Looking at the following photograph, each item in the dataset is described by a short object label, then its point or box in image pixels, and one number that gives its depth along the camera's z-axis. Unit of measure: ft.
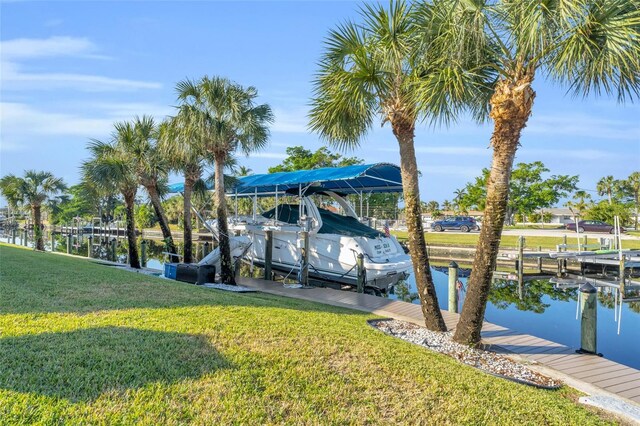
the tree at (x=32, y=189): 87.76
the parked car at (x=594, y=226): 123.65
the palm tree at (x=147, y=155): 53.67
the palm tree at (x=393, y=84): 22.13
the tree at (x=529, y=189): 150.10
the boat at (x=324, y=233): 46.03
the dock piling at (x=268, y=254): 48.98
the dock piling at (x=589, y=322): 21.88
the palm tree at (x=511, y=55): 16.94
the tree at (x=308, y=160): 122.83
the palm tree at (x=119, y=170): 51.62
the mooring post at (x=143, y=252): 65.05
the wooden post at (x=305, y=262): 44.98
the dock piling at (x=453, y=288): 31.63
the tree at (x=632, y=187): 200.64
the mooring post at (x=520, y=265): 56.49
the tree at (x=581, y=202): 179.49
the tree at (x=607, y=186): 208.44
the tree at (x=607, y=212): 136.05
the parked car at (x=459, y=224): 136.26
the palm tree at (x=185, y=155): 41.06
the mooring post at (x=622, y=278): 48.02
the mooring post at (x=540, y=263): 64.89
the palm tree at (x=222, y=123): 40.45
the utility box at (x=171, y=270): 43.97
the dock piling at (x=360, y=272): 42.29
